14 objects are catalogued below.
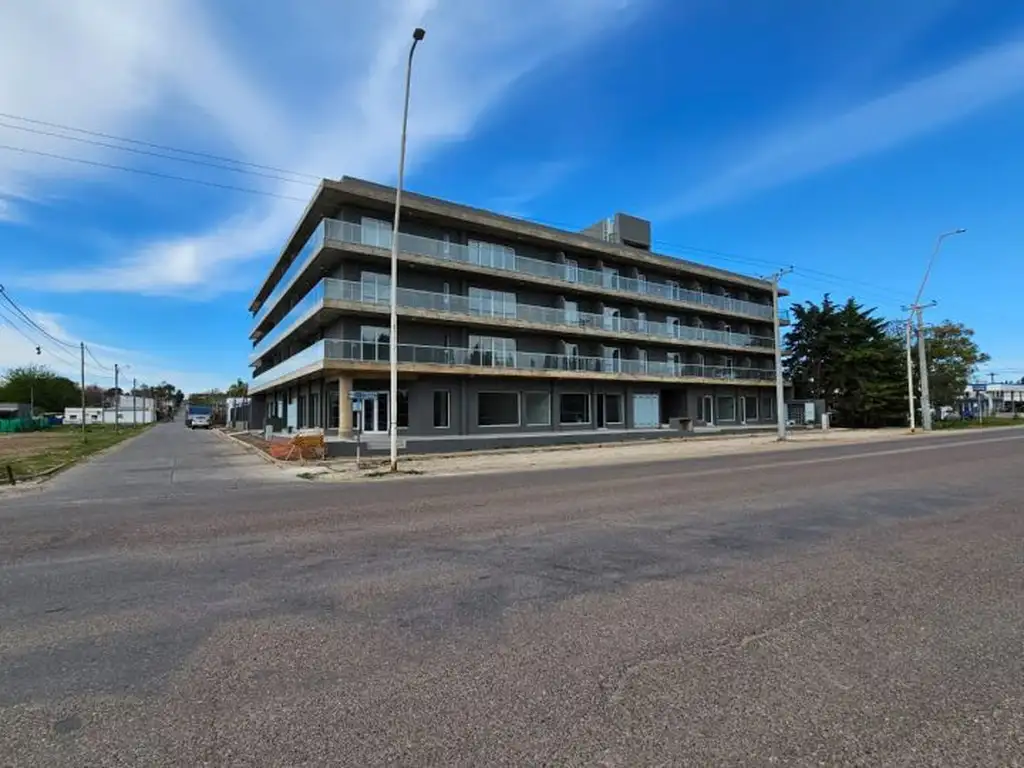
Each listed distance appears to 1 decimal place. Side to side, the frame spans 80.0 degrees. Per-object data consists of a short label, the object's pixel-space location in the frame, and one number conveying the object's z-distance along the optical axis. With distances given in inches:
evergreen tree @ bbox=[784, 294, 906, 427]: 2053.4
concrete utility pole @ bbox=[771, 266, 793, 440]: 1392.7
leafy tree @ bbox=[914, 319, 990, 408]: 2273.6
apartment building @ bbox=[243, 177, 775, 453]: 1135.6
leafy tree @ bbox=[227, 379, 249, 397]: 5115.2
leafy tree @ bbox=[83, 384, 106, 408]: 5404.0
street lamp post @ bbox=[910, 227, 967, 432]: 1657.2
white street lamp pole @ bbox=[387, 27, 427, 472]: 792.9
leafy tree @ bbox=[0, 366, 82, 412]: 3742.6
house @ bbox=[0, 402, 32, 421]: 2869.1
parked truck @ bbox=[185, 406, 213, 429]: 3063.5
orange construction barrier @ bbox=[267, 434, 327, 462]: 974.4
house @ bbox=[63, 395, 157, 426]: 3929.6
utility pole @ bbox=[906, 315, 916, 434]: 1652.2
